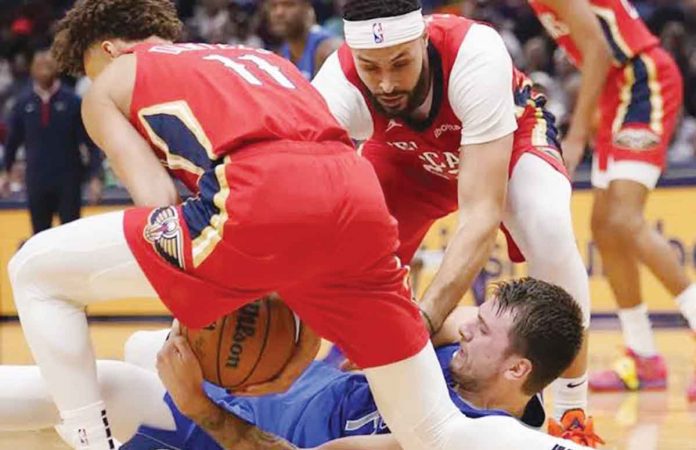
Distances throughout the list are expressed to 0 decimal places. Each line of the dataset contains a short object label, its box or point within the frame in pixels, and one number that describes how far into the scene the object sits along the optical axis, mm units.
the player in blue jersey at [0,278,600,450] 6738
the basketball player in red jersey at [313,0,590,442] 7619
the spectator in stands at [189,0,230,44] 23469
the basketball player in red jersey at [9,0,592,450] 6020
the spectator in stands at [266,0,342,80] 13490
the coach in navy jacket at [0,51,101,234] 17350
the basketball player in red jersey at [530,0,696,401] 11421
